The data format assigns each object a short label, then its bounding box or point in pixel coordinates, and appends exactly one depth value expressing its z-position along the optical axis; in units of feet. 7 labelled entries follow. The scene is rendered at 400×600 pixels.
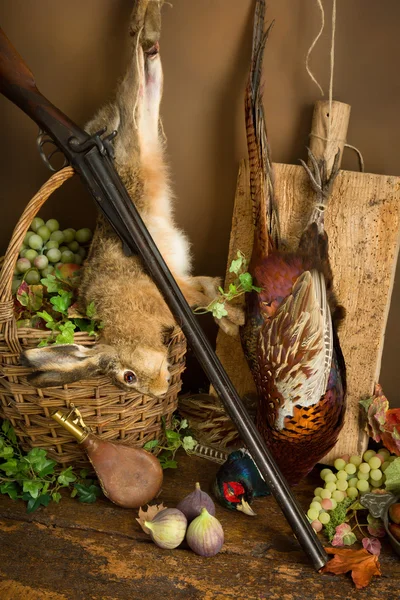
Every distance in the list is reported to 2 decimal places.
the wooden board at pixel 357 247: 4.81
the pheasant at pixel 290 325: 4.42
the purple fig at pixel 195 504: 4.33
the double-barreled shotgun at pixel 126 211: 4.26
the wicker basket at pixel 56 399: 4.27
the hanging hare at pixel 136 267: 4.35
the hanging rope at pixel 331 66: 4.72
